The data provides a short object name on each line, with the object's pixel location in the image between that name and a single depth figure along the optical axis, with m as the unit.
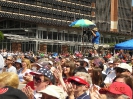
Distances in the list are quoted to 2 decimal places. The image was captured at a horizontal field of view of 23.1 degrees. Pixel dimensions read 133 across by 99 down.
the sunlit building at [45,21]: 52.34
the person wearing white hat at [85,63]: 10.47
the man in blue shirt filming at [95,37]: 16.75
